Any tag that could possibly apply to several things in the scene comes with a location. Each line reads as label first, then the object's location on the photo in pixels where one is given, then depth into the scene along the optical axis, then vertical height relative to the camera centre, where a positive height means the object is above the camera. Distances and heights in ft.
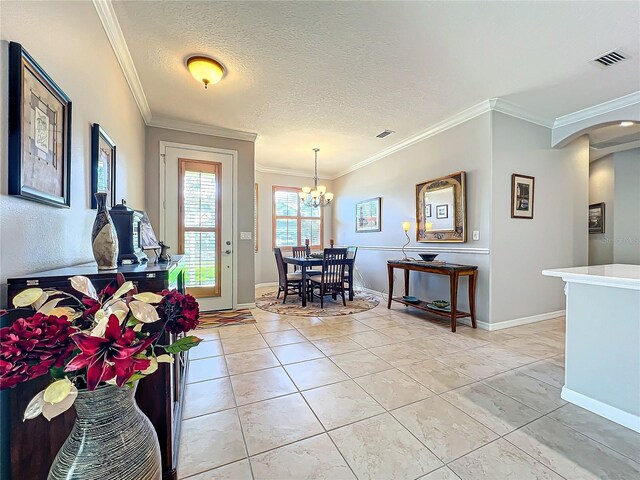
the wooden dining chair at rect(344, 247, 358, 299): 16.02 -1.61
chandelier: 17.02 +2.86
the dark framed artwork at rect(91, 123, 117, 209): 5.91 +1.73
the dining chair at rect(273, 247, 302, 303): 15.46 -2.19
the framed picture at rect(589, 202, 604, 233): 16.63 +1.39
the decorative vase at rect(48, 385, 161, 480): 2.34 -1.82
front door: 12.91 +0.99
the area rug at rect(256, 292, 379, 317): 13.60 -3.58
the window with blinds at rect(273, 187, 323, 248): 21.54 +1.50
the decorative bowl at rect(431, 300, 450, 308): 11.78 -2.75
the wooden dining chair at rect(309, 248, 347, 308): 14.61 -1.85
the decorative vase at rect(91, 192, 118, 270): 4.31 -0.03
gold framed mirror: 12.09 +1.43
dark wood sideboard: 3.09 -2.17
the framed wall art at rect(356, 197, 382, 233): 17.79 +1.64
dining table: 14.70 -1.36
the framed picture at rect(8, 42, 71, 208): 3.33 +1.44
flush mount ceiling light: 8.18 +5.15
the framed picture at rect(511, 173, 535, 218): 11.50 +1.89
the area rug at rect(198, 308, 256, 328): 11.65 -3.57
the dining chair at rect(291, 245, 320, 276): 18.83 -0.88
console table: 10.78 -1.52
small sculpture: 6.00 -0.37
